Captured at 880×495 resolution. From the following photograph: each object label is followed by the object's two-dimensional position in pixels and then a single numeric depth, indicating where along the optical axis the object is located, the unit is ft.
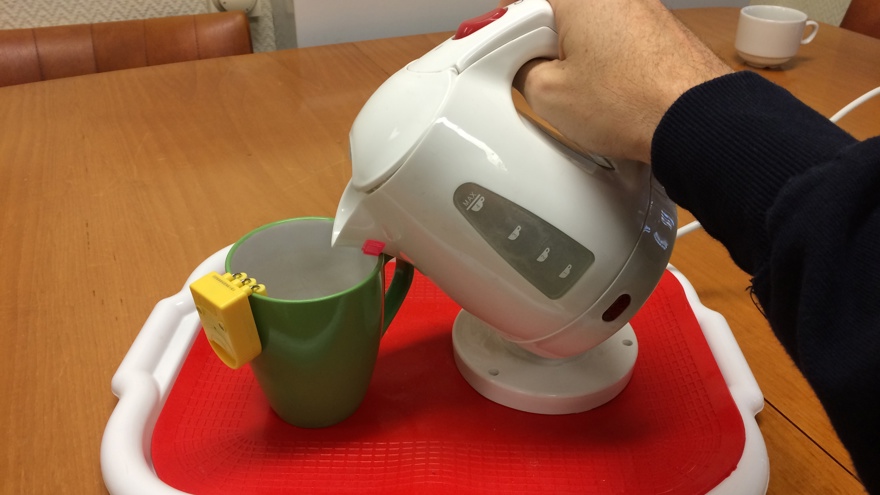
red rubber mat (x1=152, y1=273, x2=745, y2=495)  1.40
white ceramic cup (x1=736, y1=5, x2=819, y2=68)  3.22
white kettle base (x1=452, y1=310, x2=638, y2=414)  1.57
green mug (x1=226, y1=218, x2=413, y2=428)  1.34
